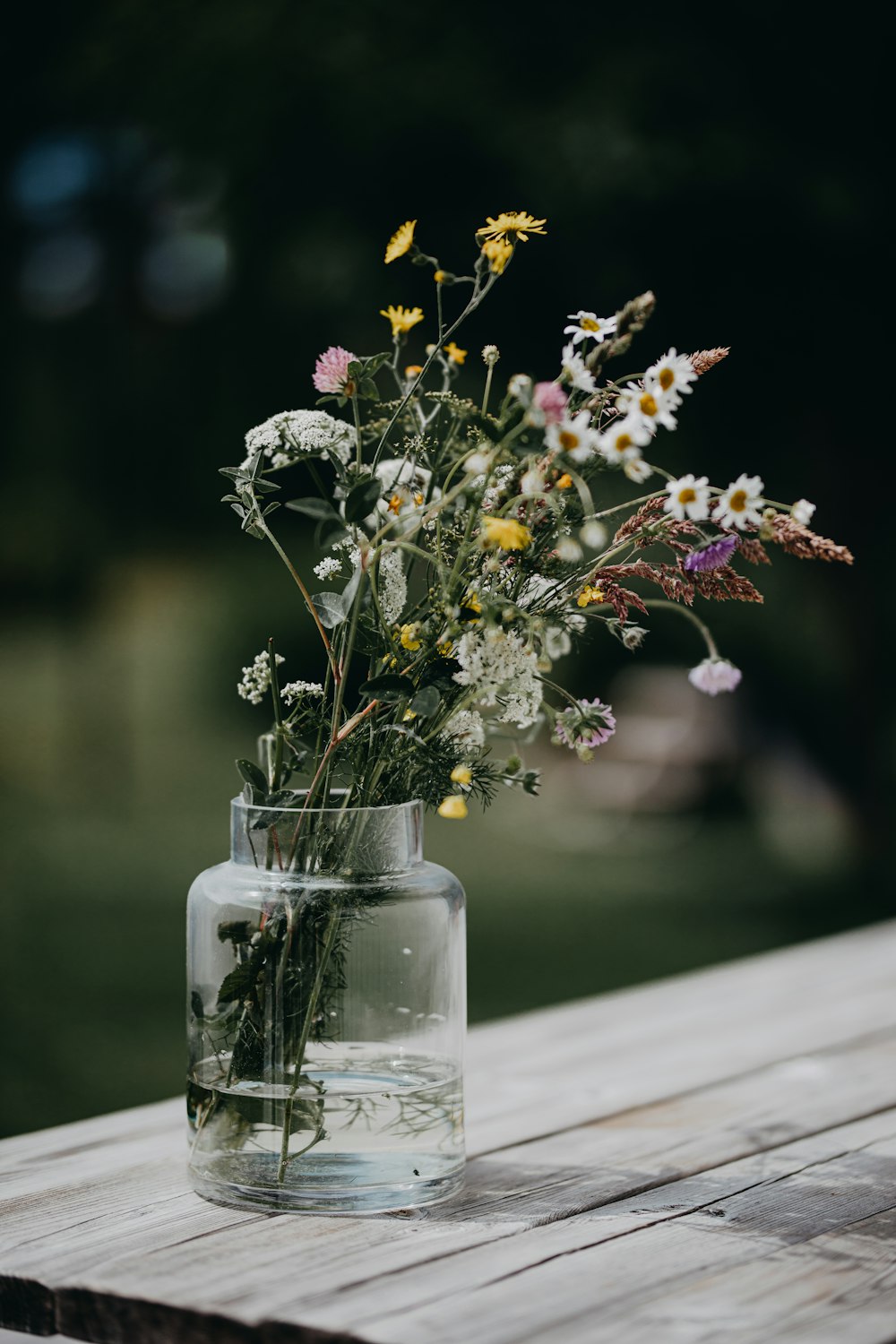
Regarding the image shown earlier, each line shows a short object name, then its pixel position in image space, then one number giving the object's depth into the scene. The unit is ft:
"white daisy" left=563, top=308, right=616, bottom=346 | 4.15
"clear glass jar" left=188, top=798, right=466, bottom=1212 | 4.17
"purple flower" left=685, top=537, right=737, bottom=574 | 4.13
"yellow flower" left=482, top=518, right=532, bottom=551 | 3.95
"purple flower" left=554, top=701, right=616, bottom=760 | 4.11
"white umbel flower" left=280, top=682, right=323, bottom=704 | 4.25
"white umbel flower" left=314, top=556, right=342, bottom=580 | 4.20
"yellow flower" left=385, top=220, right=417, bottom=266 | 4.11
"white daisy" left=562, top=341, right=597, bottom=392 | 4.09
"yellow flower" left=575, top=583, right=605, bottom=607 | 4.18
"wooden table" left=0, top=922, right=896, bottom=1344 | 3.85
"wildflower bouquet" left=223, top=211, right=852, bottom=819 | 4.04
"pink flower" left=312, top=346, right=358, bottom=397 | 4.18
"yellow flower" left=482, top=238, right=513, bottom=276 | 4.10
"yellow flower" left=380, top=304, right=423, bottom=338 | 4.16
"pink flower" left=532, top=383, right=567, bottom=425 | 3.96
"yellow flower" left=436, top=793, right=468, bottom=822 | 4.07
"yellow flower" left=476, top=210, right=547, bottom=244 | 4.12
